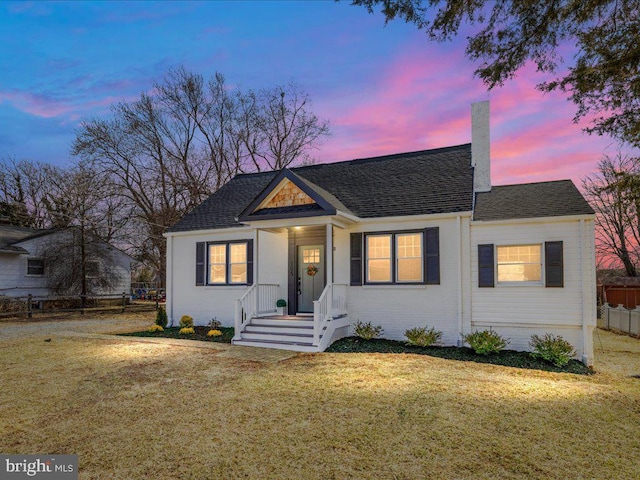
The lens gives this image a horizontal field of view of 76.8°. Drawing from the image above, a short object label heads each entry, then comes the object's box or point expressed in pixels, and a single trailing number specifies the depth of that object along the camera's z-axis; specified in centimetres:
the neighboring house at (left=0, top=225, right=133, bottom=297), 2167
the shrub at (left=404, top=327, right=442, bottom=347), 1016
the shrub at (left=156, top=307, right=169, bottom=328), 1404
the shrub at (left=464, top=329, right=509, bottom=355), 948
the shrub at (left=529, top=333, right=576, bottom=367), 883
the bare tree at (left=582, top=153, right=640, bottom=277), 2662
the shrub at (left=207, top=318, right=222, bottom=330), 1305
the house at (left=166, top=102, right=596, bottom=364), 983
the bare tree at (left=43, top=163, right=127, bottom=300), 2305
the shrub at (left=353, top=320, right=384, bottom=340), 1080
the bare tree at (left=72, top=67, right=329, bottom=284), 2703
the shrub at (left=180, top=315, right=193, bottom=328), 1339
